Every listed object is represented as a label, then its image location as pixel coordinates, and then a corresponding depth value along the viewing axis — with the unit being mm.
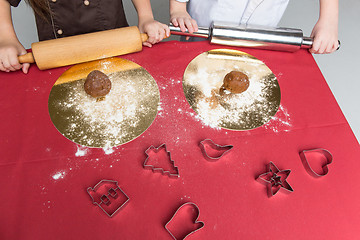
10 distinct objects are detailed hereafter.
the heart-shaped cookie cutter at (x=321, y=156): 766
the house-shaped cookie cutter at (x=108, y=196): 675
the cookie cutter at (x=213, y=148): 767
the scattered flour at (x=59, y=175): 703
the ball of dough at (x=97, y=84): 803
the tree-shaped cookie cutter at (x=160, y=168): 722
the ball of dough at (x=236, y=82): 851
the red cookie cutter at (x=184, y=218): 663
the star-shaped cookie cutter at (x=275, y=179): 723
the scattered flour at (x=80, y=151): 745
